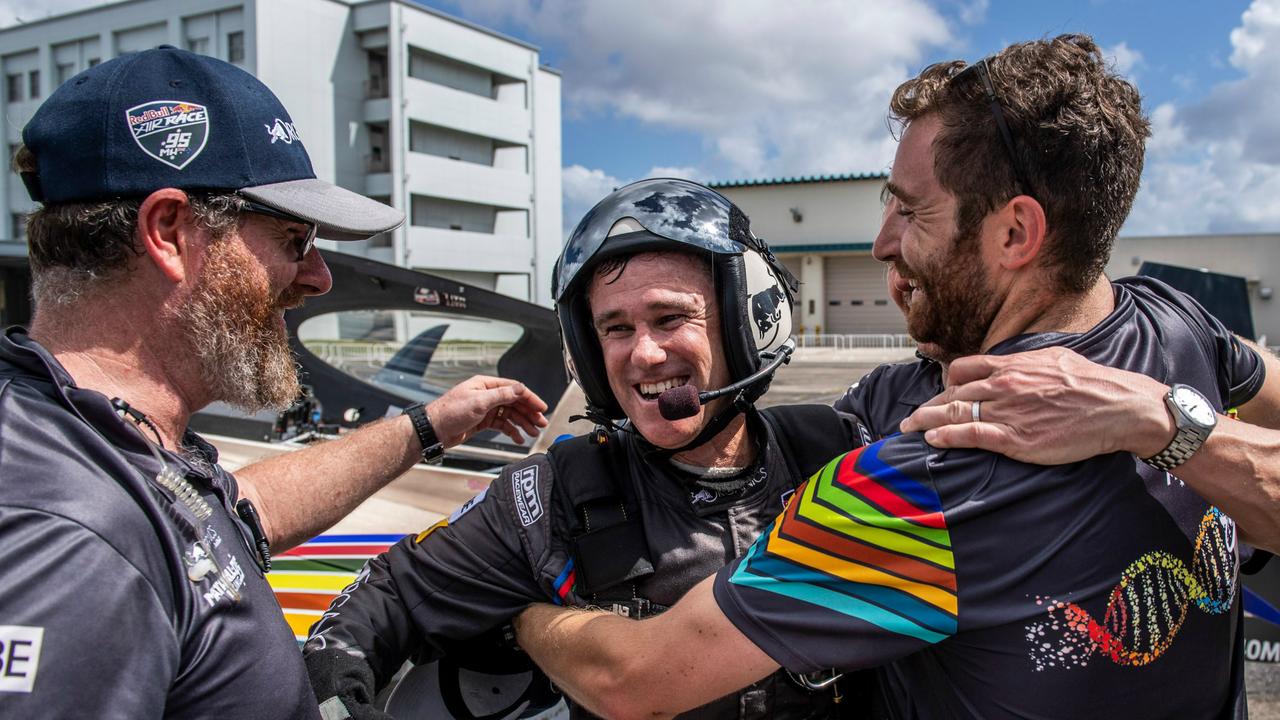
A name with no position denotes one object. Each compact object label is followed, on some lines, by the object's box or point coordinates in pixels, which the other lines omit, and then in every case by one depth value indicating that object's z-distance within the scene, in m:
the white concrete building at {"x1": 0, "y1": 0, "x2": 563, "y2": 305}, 34.97
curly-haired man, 1.27
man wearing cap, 1.01
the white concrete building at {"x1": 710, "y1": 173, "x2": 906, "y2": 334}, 36.06
